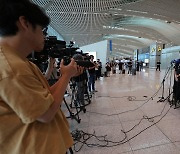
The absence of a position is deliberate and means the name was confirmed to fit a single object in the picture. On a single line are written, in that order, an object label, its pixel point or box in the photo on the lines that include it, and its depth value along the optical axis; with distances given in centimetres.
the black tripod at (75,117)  325
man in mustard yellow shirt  60
